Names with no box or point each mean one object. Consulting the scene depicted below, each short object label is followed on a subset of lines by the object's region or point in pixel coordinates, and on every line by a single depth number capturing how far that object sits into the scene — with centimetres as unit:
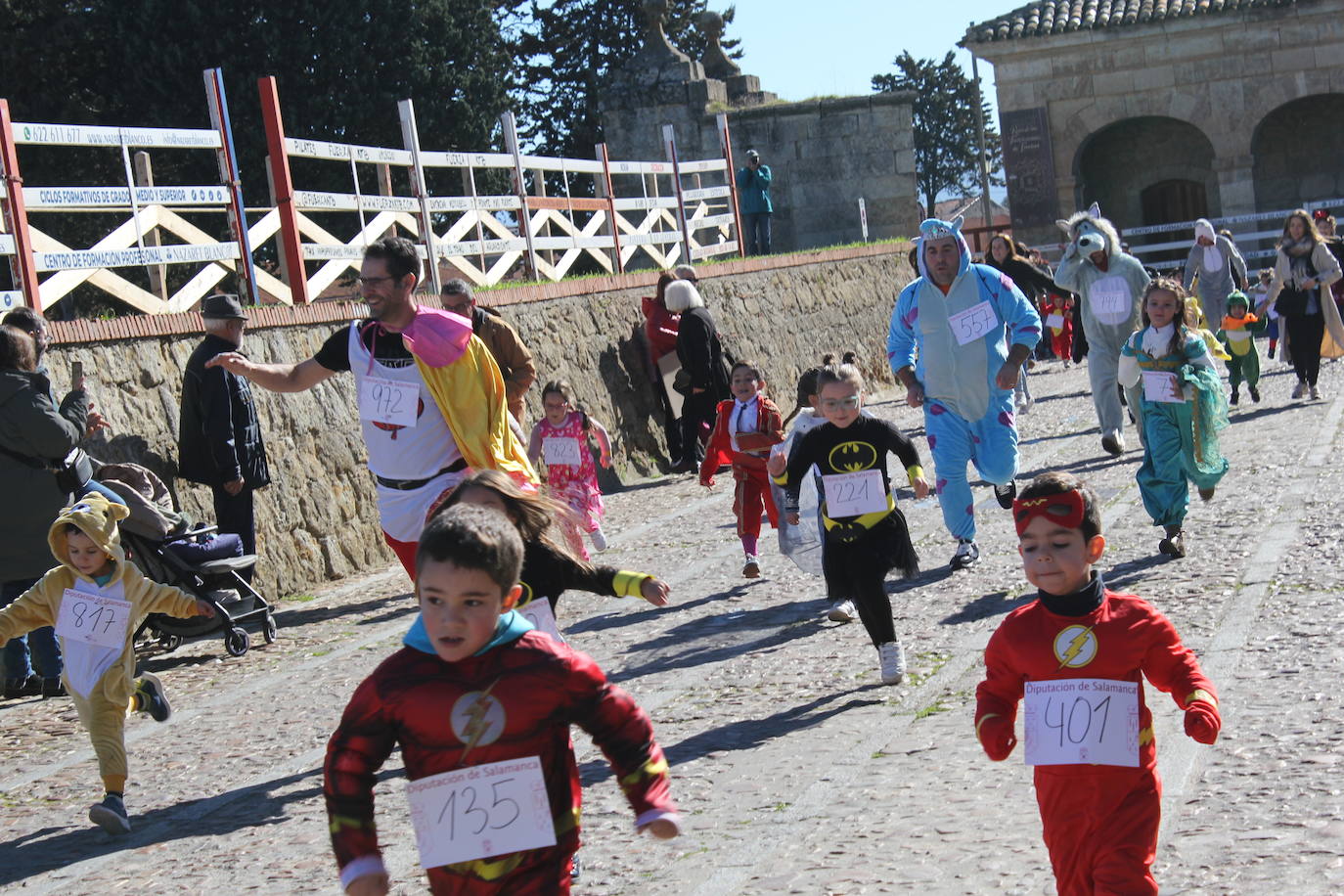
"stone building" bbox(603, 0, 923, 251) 3219
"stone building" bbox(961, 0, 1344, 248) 3638
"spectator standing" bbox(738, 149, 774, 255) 2636
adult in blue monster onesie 973
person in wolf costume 1284
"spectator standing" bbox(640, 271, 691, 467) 1742
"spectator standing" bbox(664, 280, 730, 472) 1612
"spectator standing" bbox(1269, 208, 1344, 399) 1641
